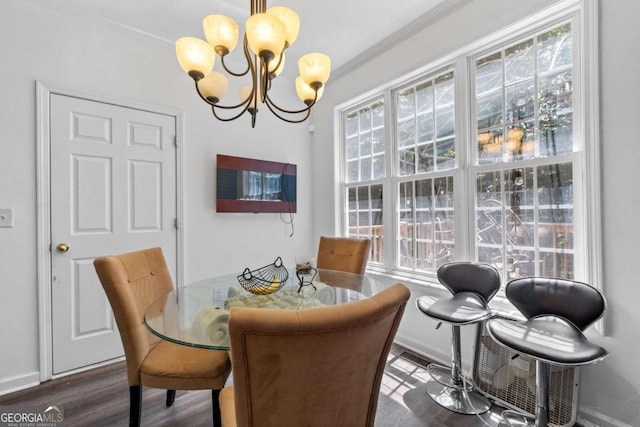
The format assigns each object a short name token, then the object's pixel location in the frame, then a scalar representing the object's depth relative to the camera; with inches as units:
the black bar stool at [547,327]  51.3
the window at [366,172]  122.7
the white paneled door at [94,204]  88.1
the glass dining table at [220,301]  47.9
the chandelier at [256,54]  52.7
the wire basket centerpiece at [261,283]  63.3
